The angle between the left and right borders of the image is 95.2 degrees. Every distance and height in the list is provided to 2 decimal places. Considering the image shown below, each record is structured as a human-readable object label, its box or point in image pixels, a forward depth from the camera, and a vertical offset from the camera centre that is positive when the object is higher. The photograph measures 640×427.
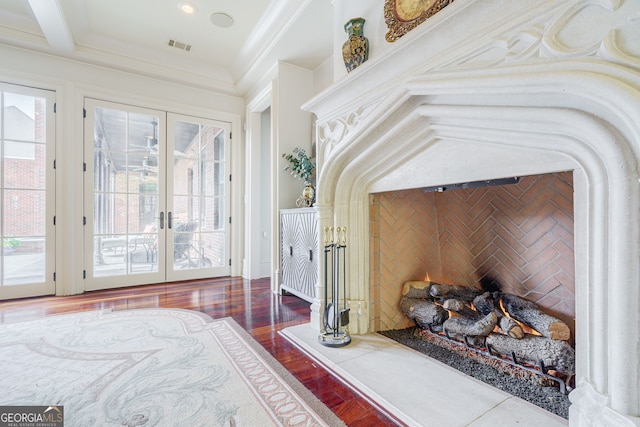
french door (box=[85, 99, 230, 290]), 3.57 +0.26
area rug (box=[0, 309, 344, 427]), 1.27 -0.87
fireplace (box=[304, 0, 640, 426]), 0.88 +0.38
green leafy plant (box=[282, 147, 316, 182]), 3.22 +0.57
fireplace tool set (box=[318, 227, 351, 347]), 1.94 -0.57
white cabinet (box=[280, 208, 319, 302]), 2.84 -0.38
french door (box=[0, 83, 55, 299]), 3.13 +0.27
